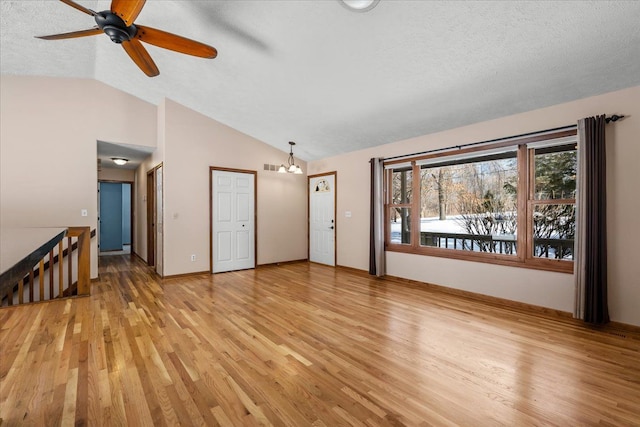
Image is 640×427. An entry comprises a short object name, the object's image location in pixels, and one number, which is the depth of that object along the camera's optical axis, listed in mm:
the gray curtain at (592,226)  3059
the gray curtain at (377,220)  5301
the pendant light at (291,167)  5938
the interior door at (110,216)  8836
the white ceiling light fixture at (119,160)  6720
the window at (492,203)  3535
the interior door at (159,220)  5395
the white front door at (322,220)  6469
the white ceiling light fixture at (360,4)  2314
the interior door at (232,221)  5758
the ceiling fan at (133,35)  2123
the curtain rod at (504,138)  3071
